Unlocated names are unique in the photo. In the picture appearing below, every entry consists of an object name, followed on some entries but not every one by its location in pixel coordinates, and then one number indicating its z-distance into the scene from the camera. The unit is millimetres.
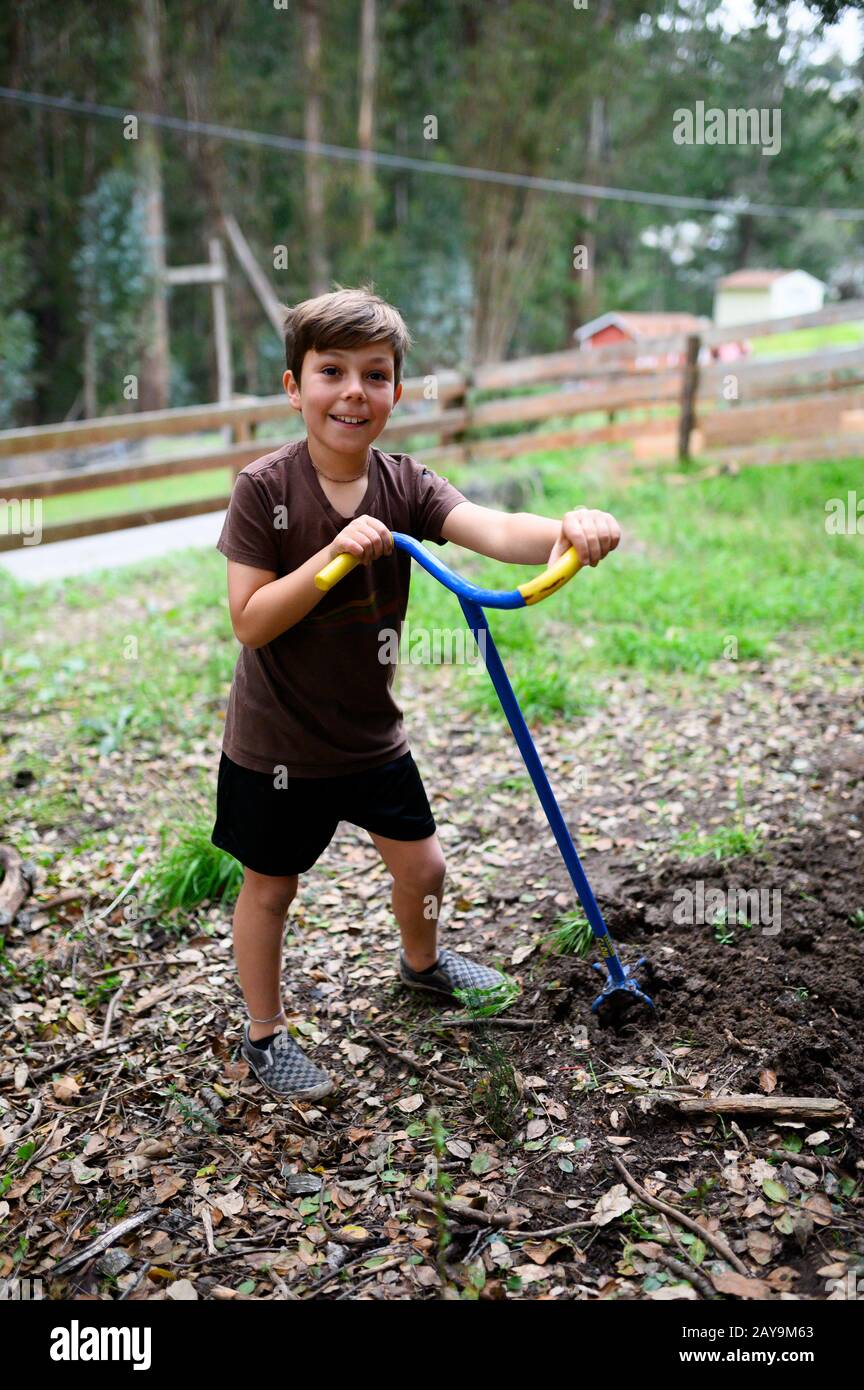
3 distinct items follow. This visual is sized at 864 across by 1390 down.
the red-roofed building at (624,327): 22859
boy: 2004
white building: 24094
